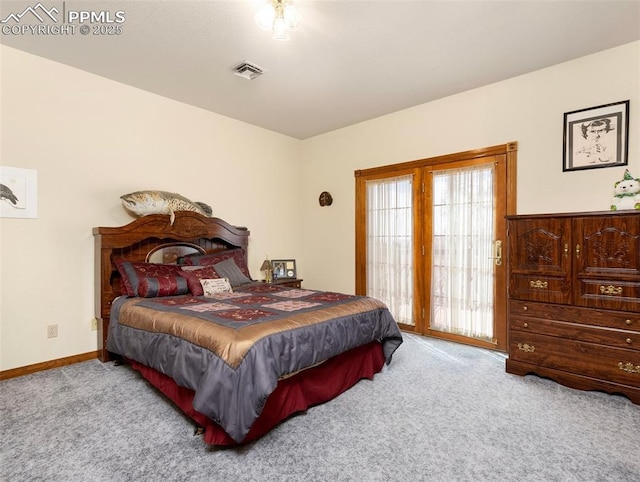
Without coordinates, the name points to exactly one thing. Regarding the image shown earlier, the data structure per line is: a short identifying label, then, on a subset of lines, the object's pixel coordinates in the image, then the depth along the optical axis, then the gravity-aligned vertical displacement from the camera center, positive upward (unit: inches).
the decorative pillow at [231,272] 141.9 -14.6
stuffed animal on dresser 101.9 +13.6
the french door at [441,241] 134.6 -1.4
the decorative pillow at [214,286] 127.0 -18.6
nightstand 172.1 -22.8
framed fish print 107.3 +14.9
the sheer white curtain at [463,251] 137.0 -5.7
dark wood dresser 93.0 -18.4
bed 70.3 -24.0
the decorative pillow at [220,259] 143.3 -9.1
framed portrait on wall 108.3 +33.9
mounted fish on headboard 128.0 +14.0
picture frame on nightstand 181.8 -16.8
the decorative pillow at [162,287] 116.8 -17.4
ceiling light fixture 81.7 +54.4
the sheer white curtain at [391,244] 161.2 -3.1
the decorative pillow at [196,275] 126.9 -14.6
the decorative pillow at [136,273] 118.1 -12.8
